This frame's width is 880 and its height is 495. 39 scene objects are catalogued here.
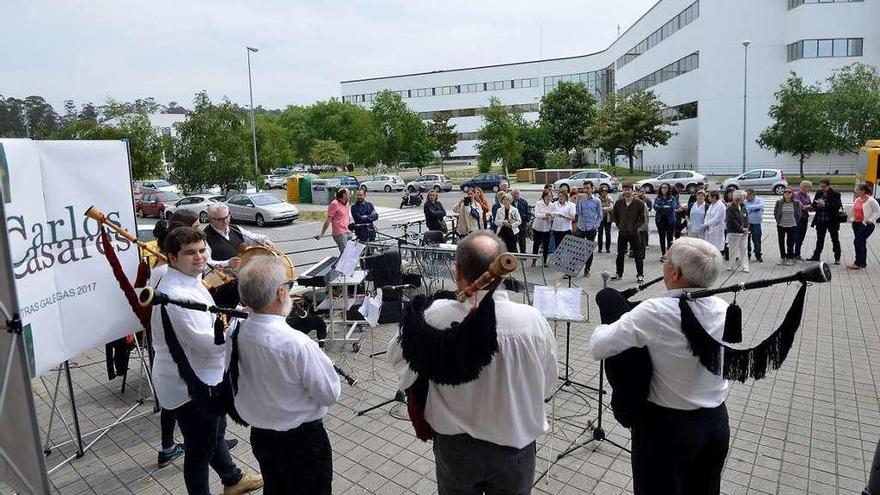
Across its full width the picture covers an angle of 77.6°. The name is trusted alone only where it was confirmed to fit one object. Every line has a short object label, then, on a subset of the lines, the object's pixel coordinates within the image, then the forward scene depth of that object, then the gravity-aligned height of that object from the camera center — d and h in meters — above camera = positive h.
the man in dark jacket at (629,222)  10.27 -0.96
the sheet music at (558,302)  4.16 -0.99
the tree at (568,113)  49.44 +5.53
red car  28.36 -0.70
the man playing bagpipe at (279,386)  2.65 -1.00
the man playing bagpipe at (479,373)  2.17 -0.82
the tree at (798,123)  31.36 +2.49
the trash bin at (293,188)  34.50 -0.25
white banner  3.79 -0.37
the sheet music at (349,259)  6.63 -0.93
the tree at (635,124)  41.06 +3.57
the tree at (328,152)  65.94 +3.69
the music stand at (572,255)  5.86 -0.87
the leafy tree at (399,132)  55.22 +4.88
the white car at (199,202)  24.84 -0.65
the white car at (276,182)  53.28 +0.24
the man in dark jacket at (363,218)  11.76 -0.79
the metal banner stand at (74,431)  4.54 -2.16
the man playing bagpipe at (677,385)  2.56 -1.03
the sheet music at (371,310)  4.96 -1.17
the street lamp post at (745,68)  35.93 +6.54
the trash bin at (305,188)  33.66 -0.27
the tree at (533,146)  53.81 +2.86
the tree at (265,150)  34.62 +2.26
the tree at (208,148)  26.23 +1.91
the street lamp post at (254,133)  29.10 +3.04
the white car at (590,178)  34.53 -0.43
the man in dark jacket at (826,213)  11.36 -1.03
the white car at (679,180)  32.22 -0.61
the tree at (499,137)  50.12 +3.65
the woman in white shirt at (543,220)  11.94 -1.00
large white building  35.19 +7.70
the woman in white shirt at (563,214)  11.77 -0.87
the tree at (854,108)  29.67 +2.96
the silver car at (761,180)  29.61 -0.75
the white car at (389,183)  42.81 -0.21
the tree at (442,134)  59.47 +4.82
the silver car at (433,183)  40.02 -0.32
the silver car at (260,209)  23.58 -1.03
